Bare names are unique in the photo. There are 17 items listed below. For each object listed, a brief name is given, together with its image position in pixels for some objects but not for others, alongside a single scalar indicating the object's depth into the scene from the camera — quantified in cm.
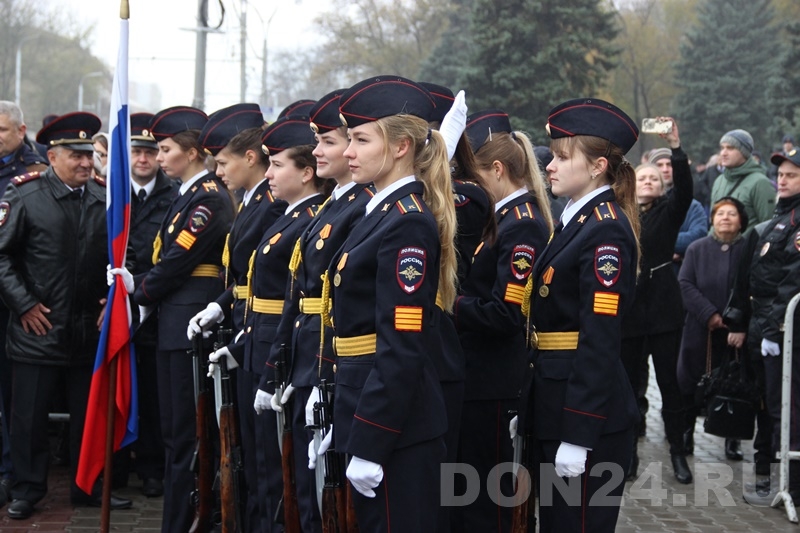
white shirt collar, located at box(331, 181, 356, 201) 501
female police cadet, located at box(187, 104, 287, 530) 596
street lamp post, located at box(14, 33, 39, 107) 4922
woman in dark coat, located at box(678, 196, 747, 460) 910
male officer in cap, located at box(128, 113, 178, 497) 768
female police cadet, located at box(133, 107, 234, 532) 651
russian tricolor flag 629
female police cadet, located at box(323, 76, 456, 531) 400
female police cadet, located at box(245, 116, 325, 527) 565
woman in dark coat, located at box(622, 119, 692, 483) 803
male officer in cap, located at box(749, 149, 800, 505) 755
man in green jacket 1077
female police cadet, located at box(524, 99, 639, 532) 437
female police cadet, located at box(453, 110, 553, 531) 538
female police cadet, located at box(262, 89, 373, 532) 482
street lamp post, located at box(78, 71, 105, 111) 5995
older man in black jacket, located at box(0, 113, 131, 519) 709
